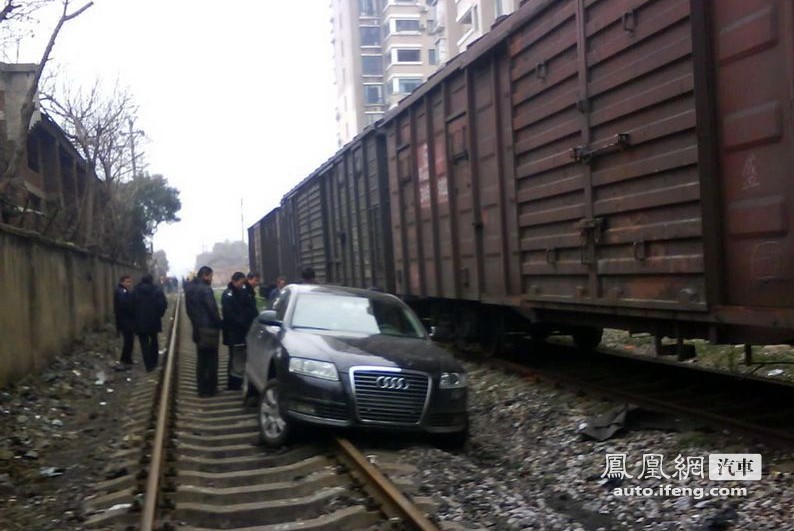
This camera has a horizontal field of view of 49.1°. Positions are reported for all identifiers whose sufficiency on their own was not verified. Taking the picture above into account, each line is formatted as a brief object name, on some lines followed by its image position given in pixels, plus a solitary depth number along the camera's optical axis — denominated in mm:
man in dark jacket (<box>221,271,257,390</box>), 11859
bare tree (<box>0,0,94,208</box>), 14477
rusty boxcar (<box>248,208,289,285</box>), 29080
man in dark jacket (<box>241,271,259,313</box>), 12125
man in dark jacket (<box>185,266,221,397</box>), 11102
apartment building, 71062
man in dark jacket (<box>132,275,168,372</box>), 14469
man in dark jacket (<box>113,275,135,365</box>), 15336
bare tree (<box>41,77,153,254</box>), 29359
